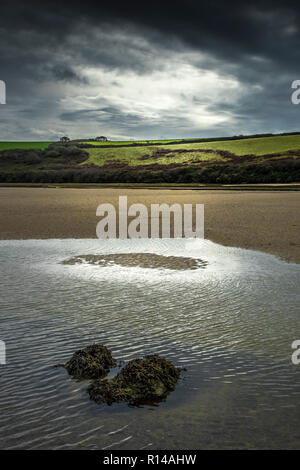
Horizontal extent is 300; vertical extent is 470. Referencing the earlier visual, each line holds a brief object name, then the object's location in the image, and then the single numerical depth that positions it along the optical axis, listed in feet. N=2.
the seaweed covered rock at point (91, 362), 15.73
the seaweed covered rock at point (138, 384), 14.02
